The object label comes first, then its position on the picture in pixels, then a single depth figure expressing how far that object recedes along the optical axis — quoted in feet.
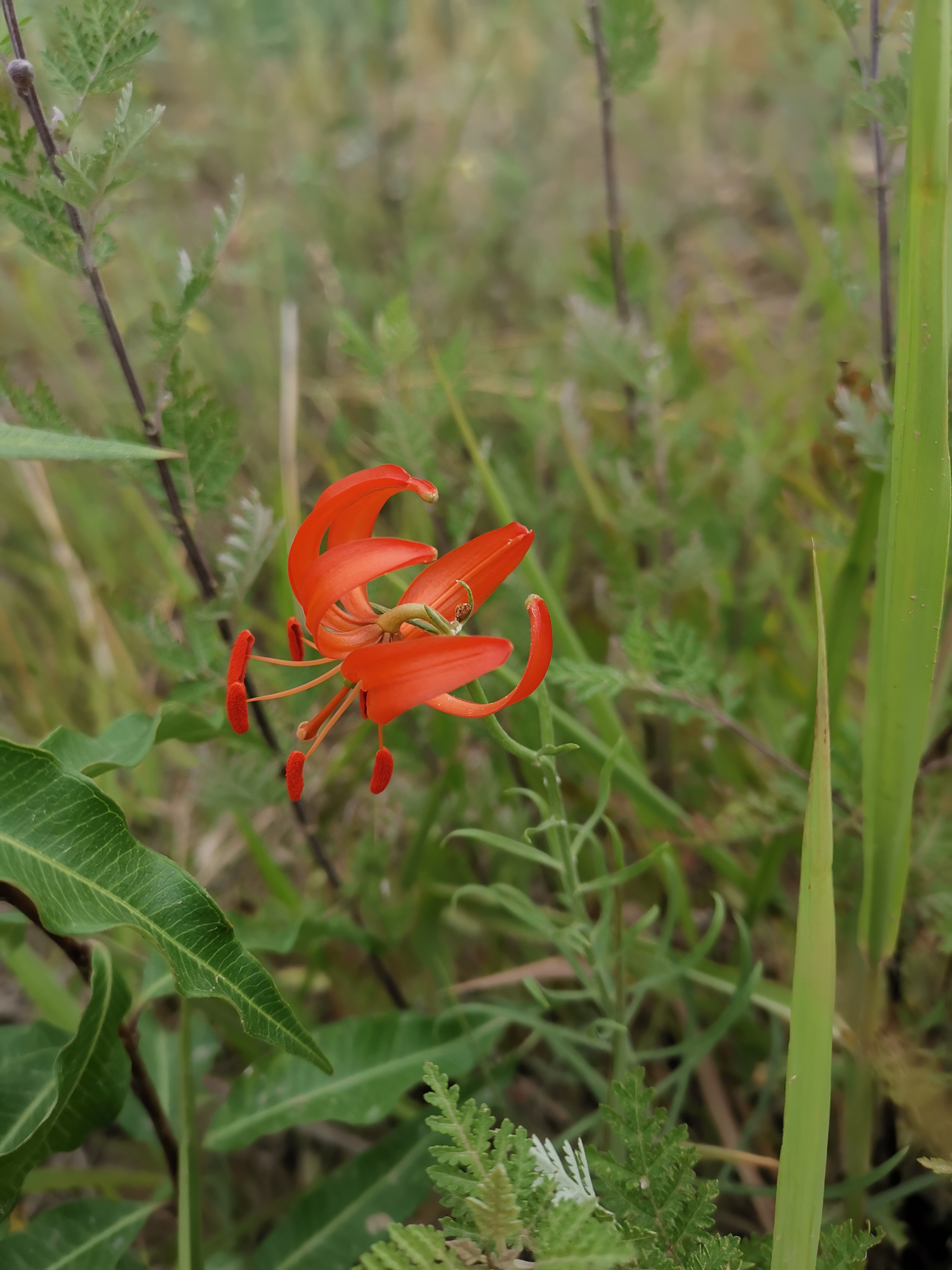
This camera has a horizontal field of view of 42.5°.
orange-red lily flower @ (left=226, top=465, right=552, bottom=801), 0.63
